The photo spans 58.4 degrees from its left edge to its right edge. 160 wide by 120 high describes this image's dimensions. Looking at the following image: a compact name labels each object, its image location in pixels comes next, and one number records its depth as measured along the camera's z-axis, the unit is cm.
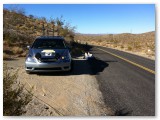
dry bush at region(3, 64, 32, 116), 263
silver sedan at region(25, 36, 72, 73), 464
